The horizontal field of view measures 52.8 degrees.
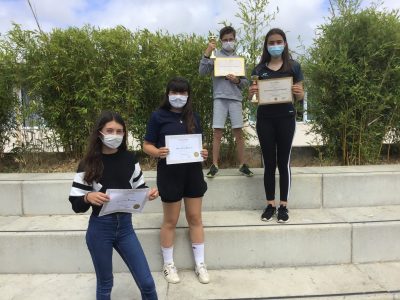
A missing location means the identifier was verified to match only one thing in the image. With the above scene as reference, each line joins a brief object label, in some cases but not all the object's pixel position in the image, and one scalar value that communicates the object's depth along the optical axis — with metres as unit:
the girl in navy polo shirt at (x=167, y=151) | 3.59
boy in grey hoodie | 4.86
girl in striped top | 2.90
